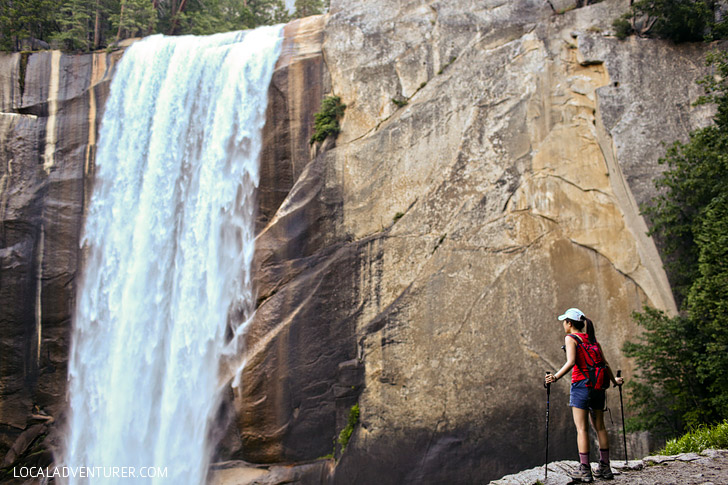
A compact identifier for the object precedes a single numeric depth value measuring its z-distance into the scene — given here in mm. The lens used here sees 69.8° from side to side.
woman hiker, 5988
